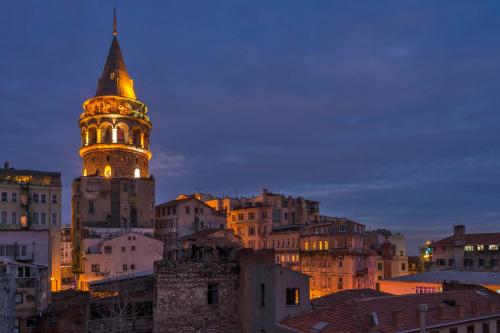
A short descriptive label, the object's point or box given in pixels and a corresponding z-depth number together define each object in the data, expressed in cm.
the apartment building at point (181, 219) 6844
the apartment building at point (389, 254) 6594
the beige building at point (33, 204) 5419
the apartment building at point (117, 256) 5456
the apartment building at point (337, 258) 6119
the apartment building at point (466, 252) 6350
